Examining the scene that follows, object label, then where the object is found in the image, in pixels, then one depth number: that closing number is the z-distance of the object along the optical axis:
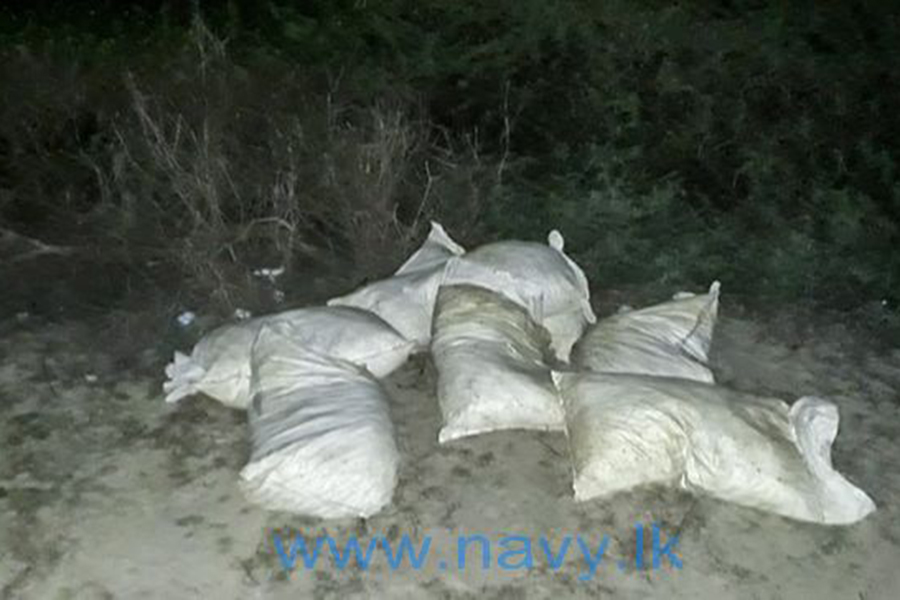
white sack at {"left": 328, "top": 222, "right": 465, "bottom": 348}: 3.02
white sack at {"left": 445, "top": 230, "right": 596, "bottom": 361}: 2.94
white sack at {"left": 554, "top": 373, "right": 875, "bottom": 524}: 2.47
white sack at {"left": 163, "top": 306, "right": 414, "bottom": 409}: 2.80
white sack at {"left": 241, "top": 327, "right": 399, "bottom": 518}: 2.43
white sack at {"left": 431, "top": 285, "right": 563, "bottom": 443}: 2.65
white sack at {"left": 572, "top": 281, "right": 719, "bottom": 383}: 2.78
